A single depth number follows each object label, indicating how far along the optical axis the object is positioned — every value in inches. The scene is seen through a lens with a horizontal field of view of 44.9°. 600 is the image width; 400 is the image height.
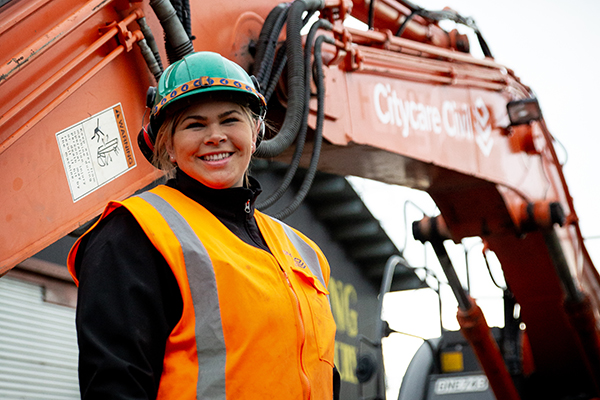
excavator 88.7
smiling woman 62.3
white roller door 215.2
